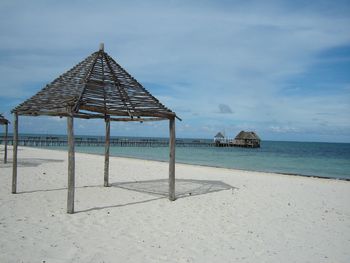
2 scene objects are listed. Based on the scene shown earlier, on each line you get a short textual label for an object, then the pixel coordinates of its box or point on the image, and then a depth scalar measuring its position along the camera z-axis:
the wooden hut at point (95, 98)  6.86
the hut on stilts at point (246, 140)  59.53
